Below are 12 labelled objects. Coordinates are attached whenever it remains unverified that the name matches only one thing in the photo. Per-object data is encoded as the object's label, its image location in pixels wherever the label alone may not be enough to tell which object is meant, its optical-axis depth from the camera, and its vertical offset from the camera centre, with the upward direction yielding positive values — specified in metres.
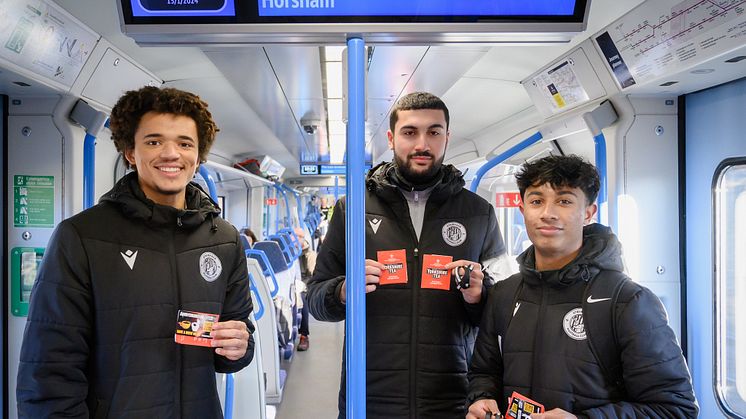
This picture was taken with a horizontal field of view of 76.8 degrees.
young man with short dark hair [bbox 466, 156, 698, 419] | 1.38 -0.36
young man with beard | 1.72 -0.22
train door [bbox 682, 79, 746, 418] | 2.69 -0.18
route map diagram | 2.00 +0.86
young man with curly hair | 1.41 -0.25
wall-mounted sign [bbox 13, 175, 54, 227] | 2.71 +0.10
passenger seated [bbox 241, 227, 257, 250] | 7.28 -0.28
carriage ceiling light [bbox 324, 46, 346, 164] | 3.71 +1.28
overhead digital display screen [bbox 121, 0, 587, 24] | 1.16 +0.52
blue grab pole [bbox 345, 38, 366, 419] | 1.07 -0.10
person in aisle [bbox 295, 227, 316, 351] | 7.23 -1.27
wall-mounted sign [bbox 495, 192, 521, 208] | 5.09 +0.19
